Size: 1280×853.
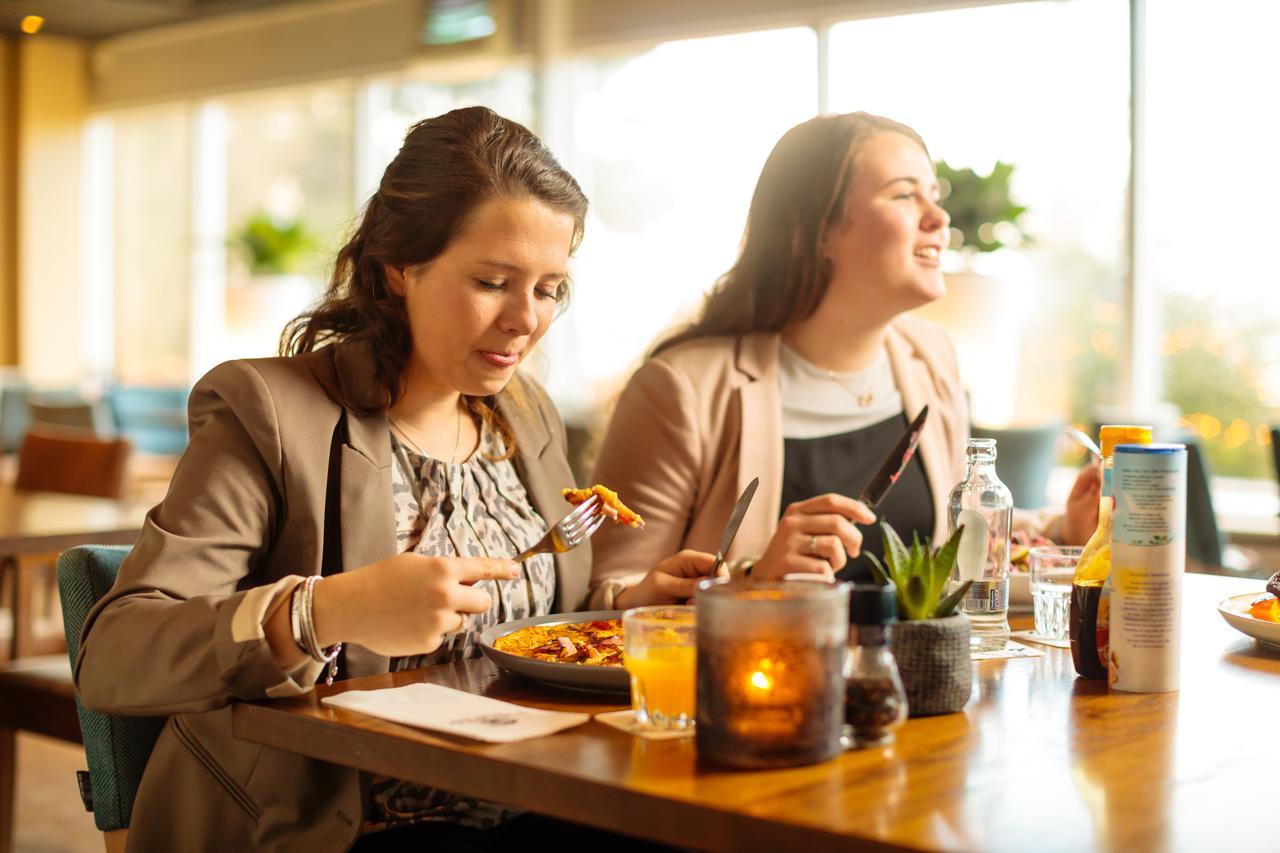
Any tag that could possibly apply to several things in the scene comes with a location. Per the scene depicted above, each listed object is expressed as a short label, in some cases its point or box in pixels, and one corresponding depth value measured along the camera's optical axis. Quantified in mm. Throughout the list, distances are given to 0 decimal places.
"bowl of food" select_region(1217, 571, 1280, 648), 1475
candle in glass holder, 970
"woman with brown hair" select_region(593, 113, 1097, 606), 2141
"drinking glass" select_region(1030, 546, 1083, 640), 1512
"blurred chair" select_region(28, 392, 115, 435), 6504
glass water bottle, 1470
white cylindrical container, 1219
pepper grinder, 1030
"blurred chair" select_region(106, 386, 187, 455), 8469
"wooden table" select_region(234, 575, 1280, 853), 866
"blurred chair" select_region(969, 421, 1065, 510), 3611
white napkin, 1085
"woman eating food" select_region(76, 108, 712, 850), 1193
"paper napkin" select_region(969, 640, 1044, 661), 1443
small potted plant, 1147
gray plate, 1209
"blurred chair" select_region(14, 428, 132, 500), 3588
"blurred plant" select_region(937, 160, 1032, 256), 4293
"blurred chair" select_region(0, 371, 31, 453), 8664
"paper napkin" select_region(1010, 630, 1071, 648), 1506
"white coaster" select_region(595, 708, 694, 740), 1086
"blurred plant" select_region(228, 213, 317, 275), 8242
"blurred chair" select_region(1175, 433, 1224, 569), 3545
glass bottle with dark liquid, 1312
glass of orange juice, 1077
